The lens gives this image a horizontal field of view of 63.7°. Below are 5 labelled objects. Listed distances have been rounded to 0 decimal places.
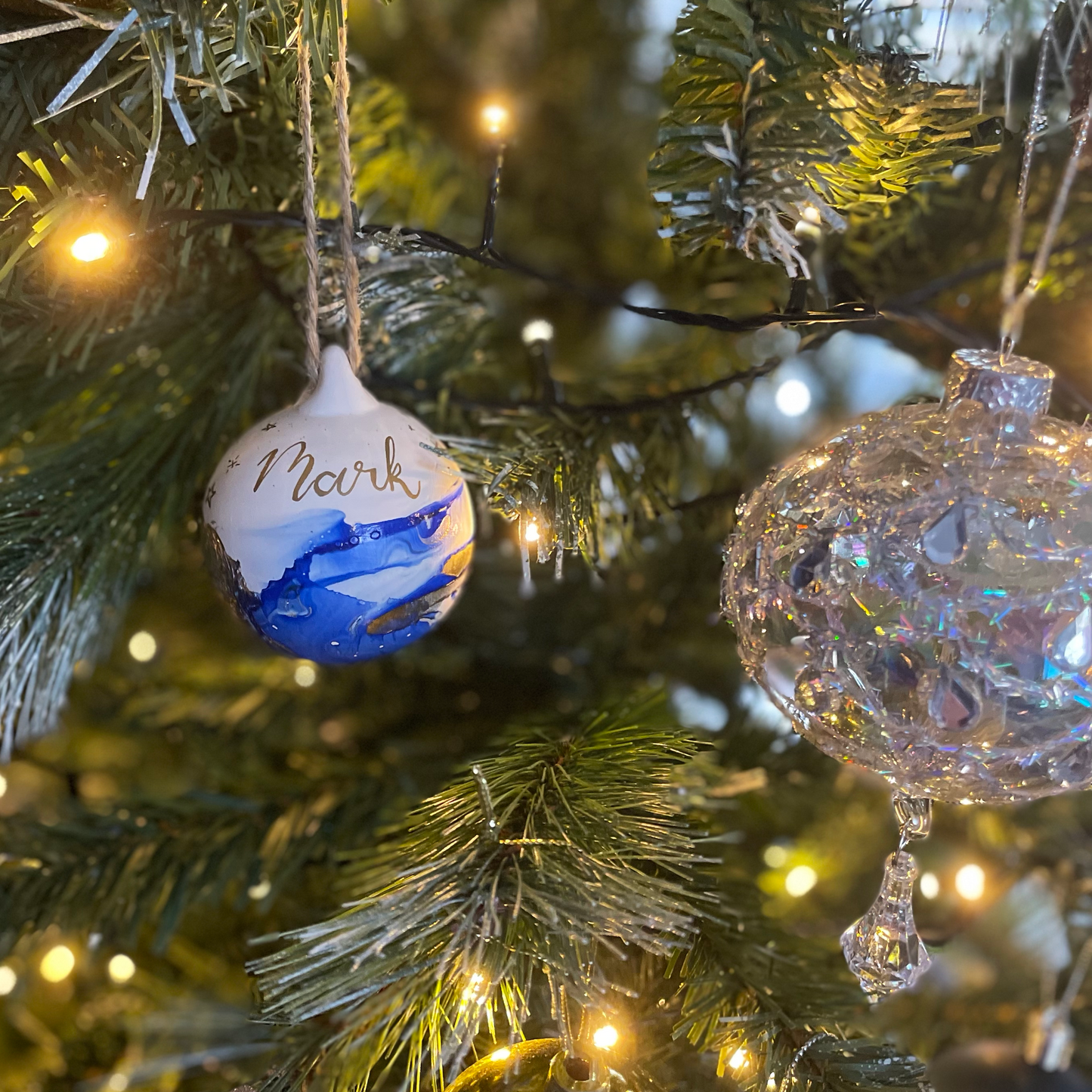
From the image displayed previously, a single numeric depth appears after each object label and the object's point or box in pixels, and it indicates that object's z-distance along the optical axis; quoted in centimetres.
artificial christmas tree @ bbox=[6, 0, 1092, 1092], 39
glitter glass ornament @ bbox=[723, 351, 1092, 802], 34
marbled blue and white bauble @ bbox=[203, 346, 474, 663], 41
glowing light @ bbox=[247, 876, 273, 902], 57
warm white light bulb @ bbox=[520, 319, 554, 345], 59
